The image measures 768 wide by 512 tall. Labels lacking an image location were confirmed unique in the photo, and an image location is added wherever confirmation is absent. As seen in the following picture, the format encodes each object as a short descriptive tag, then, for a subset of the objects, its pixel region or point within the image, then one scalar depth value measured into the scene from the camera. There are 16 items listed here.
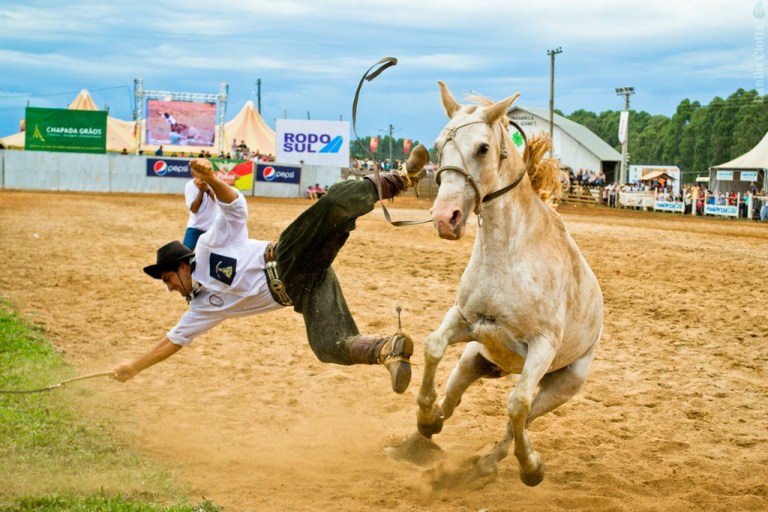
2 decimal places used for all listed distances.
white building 63.56
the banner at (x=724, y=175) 45.12
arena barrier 37.78
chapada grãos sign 41.06
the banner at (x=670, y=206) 38.22
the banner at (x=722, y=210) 35.00
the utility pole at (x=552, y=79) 47.56
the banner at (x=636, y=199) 40.28
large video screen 42.66
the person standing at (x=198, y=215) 9.77
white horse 4.74
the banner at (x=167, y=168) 39.03
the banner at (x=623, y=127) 54.03
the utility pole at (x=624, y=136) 53.53
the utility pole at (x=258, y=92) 85.88
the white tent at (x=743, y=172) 40.91
